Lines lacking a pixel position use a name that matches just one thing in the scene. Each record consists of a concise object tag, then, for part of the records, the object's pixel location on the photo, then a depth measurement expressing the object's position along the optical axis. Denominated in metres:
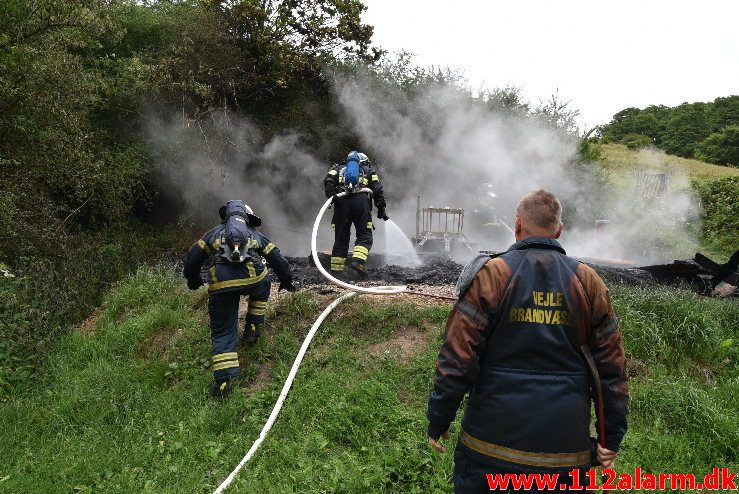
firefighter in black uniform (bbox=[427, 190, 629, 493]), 2.07
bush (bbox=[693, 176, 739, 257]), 12.71
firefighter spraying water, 6.86
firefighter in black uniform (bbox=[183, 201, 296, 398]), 4.70
